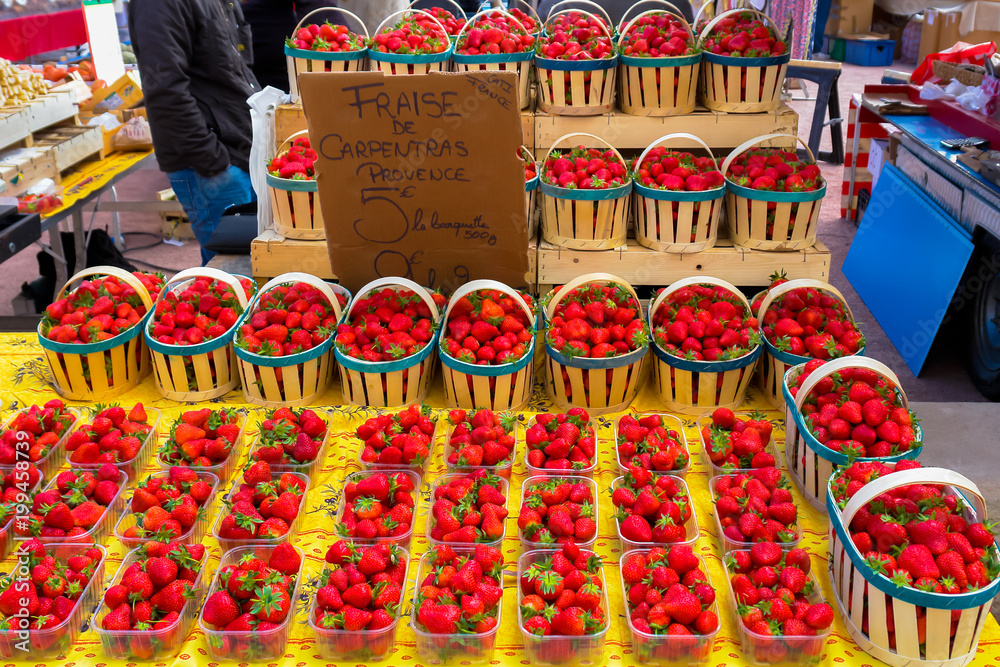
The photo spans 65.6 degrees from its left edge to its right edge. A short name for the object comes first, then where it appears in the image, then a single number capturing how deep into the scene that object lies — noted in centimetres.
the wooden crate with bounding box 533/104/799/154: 297
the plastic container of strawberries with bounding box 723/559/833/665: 145
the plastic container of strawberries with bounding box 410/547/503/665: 146
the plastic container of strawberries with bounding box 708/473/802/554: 166
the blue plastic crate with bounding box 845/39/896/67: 1234
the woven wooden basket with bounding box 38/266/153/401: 227
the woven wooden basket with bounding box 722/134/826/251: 255
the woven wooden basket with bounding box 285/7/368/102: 305
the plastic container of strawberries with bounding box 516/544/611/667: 145
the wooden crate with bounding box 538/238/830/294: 264
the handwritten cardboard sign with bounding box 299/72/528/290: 219
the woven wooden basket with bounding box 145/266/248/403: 224
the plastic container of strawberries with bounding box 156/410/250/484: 191
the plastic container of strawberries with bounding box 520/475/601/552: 181
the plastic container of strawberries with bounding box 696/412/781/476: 192
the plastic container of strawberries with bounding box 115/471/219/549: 168
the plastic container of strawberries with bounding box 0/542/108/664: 147
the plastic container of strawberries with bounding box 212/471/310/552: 168
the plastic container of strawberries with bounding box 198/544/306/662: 147
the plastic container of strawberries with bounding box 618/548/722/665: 146
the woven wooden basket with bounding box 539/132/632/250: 257
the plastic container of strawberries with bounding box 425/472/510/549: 175
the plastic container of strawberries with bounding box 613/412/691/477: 198
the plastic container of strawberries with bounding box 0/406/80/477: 195
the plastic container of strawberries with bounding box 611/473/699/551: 168
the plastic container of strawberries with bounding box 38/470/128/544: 168
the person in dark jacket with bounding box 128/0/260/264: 349
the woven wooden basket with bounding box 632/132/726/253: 255
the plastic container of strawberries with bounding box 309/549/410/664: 147
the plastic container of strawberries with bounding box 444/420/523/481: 191
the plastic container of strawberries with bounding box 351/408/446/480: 192
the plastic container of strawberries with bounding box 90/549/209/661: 148
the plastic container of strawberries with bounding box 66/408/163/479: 192
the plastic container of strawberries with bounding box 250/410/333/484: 192
